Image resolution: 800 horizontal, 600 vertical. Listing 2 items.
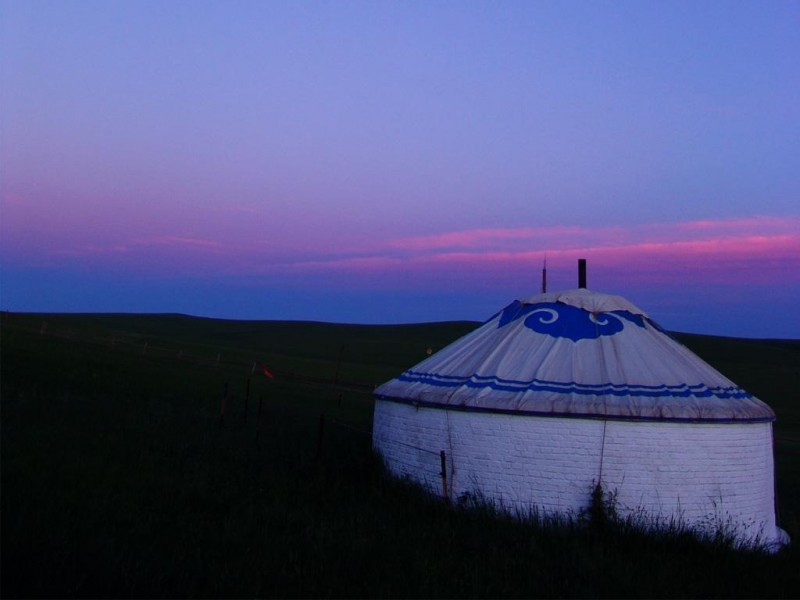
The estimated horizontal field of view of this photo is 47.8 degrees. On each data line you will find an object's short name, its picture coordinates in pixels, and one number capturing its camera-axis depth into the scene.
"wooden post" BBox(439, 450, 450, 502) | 11.64
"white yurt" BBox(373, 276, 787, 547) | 10.98
